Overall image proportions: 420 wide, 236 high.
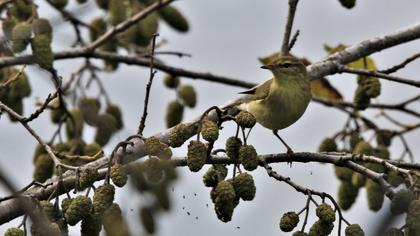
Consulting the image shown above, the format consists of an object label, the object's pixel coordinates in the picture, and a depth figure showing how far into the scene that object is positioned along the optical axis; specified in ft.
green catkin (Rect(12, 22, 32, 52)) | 28.69
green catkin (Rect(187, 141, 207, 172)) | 18.13
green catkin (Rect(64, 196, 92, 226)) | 17.80
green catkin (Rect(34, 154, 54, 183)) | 30.68
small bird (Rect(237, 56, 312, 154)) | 30.83
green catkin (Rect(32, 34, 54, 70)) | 27.63
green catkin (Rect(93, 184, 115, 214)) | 17.37
